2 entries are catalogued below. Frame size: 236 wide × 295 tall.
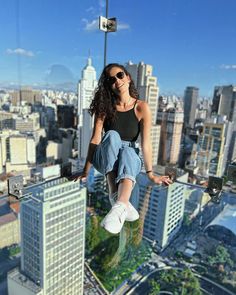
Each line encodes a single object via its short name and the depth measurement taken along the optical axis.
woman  1.12
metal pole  1.59
